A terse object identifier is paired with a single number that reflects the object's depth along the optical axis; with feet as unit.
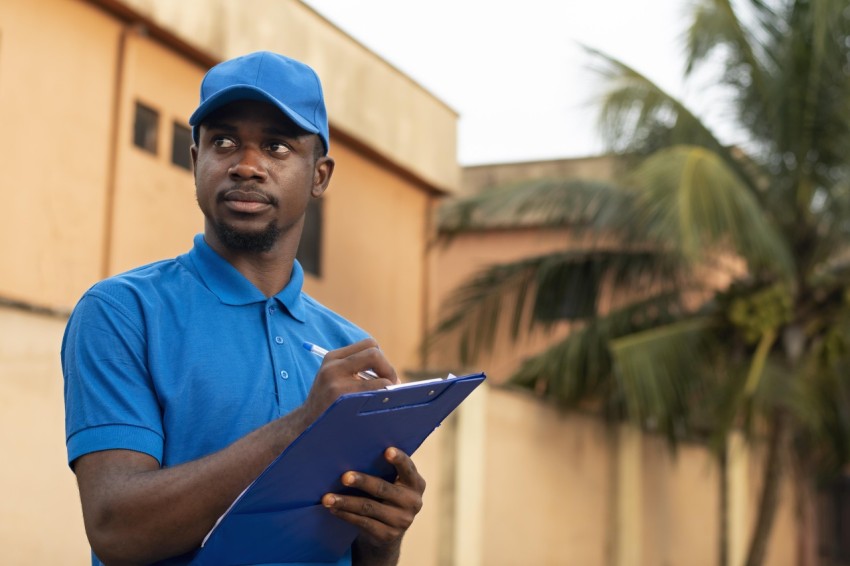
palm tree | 35.45
